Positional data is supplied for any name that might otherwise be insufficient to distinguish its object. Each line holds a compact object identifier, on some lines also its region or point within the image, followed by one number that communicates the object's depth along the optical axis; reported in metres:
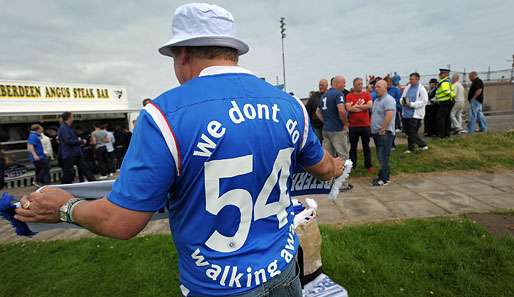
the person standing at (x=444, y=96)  8.84
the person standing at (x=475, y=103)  9.50
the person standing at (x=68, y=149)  7.54
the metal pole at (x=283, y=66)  31.86
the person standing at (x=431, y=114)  9.73
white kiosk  10.71
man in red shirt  6.43
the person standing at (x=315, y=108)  7.79
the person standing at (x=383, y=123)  5.52
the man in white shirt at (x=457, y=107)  9.84
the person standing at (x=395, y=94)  8.34
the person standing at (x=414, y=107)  7.48
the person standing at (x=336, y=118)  5.89
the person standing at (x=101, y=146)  9.70
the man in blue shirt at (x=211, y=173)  1.02
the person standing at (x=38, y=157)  8.41
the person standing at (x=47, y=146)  8.77
